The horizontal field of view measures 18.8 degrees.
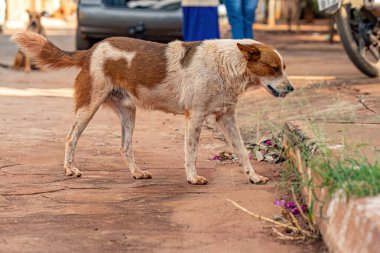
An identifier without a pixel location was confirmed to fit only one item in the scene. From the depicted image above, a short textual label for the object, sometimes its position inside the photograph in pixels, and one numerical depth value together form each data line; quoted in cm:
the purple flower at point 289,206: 626
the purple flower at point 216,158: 879
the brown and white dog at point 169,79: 766
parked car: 1896
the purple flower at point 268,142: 892
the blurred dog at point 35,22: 2090
